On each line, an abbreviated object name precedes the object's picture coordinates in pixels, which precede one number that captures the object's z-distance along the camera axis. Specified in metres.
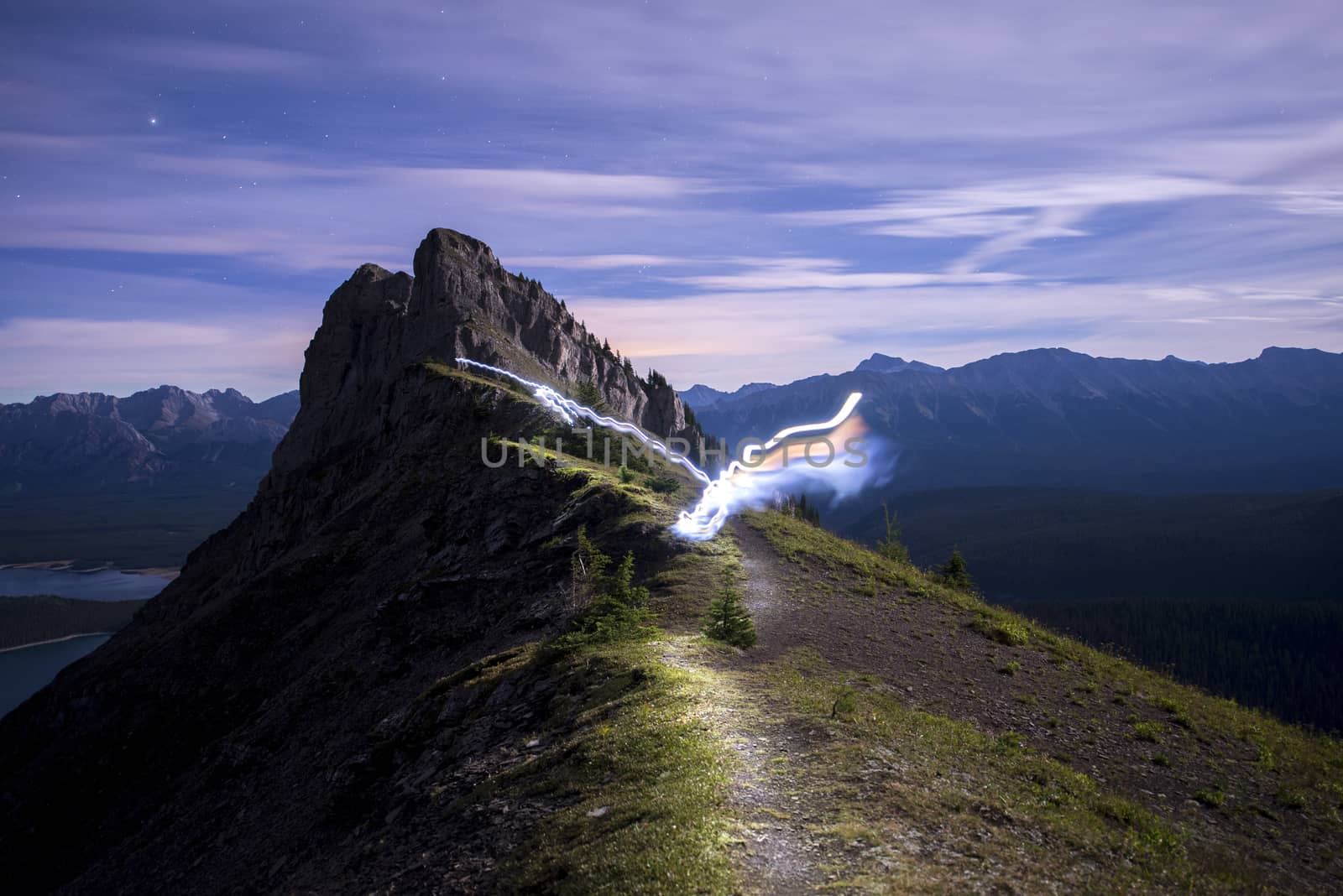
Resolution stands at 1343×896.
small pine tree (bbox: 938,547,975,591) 38.41
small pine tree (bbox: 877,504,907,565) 45.28
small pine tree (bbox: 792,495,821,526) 64.22
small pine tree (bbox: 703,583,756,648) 24.36
